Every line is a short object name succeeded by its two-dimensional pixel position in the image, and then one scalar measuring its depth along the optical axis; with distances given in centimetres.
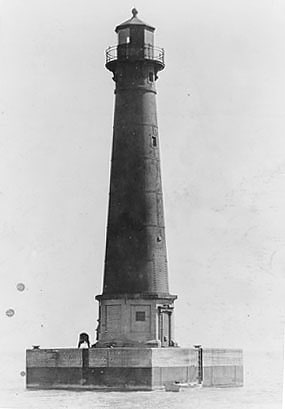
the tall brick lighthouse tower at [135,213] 5116
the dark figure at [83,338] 5188
